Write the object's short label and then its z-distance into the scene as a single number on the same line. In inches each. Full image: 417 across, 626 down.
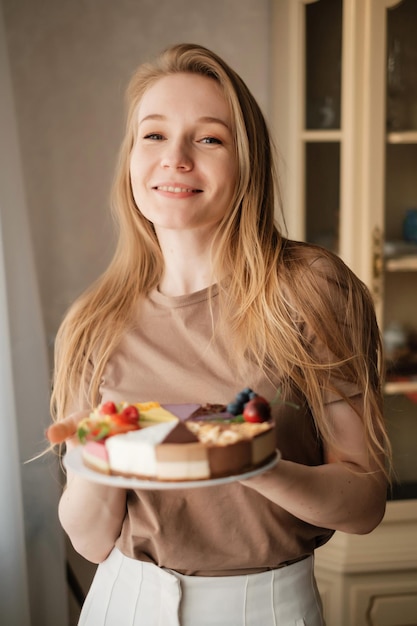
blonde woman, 50.5
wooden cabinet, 97.1
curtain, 80.3
